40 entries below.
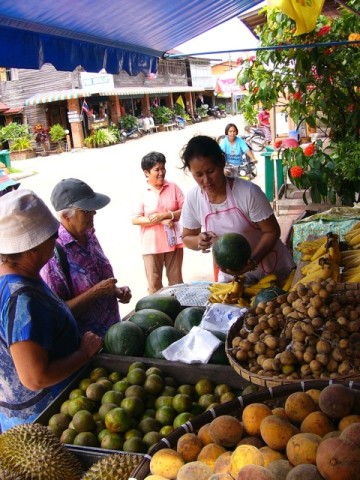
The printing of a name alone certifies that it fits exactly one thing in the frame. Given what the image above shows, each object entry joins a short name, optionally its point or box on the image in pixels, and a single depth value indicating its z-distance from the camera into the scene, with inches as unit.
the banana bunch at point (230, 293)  117.7
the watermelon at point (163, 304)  114.1
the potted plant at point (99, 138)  1144.2
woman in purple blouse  110.7
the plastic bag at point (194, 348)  88.7
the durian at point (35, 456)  61.7
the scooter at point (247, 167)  512.7
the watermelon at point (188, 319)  104.6
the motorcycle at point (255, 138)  703.7
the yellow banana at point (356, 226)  140.1
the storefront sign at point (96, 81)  703.9
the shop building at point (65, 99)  1120.0
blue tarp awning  133.3
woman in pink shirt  203.3
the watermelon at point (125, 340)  97.0
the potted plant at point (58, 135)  1097.7
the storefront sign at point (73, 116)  1112.8
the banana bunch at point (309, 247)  120.9
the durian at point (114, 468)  61.7
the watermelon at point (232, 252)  117.6
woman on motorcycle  412.8
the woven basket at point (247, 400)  60.7
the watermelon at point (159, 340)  95.2
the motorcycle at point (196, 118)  1740.9
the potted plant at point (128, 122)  1295.5
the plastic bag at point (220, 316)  101.3
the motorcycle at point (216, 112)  1932.8
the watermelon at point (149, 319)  104.3
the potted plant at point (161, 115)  1496.1
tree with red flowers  197.9
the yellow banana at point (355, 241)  125.2
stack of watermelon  95.9
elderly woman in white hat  77.0
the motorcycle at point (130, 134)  1250.6
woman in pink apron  126.5
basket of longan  71.7
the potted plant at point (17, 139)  1052.4
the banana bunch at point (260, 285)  120.8
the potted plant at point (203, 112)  1809.8
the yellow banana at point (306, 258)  119.3
